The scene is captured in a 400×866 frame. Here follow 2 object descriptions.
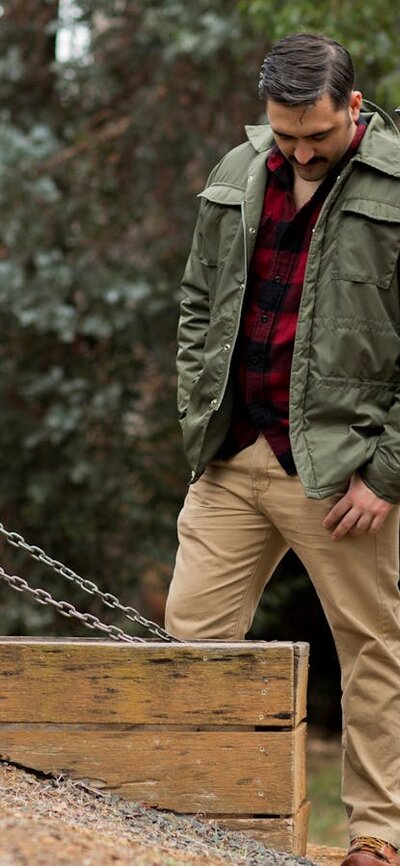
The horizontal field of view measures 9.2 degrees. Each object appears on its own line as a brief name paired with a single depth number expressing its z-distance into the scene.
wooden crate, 6.35
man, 6.34
